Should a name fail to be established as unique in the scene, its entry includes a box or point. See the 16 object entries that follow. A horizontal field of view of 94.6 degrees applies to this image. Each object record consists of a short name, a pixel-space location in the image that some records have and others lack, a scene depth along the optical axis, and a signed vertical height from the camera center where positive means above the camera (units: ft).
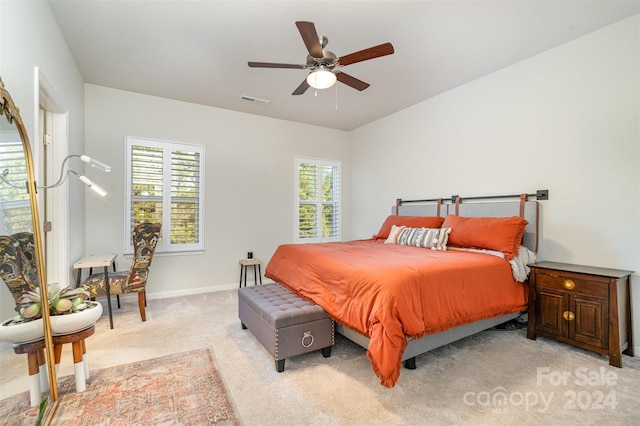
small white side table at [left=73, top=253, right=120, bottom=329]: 10.02 -1.62
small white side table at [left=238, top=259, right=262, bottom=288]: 15.22 -2.75
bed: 6.49 -1.72
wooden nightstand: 7.66 -2.64
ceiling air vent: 13.93 +5.60
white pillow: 12.85 -0.90
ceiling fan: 7.04 +4.07
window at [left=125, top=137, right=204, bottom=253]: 13.55 +1.22
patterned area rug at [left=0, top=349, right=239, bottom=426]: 5.63 -3.87
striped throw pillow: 11.03 -0.90
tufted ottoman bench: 7.29 -2.88
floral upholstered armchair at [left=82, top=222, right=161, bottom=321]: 10.61 -2.00
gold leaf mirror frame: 5.24 -0.40
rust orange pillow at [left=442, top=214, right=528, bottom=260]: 9.54 -0.66
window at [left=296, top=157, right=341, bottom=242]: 18.18 +0.98
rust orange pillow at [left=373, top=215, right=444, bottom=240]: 12.81 -0.34
